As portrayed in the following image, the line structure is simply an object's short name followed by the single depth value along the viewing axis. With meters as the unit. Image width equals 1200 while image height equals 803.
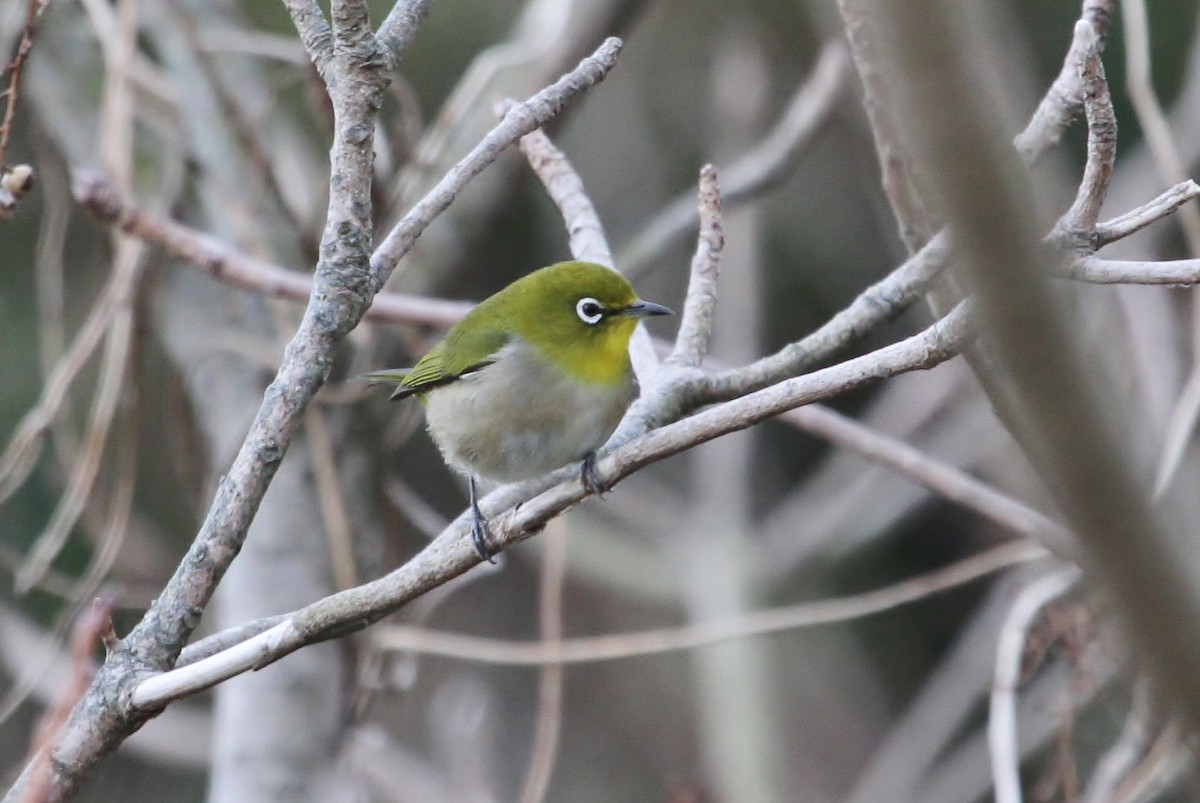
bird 6.80
